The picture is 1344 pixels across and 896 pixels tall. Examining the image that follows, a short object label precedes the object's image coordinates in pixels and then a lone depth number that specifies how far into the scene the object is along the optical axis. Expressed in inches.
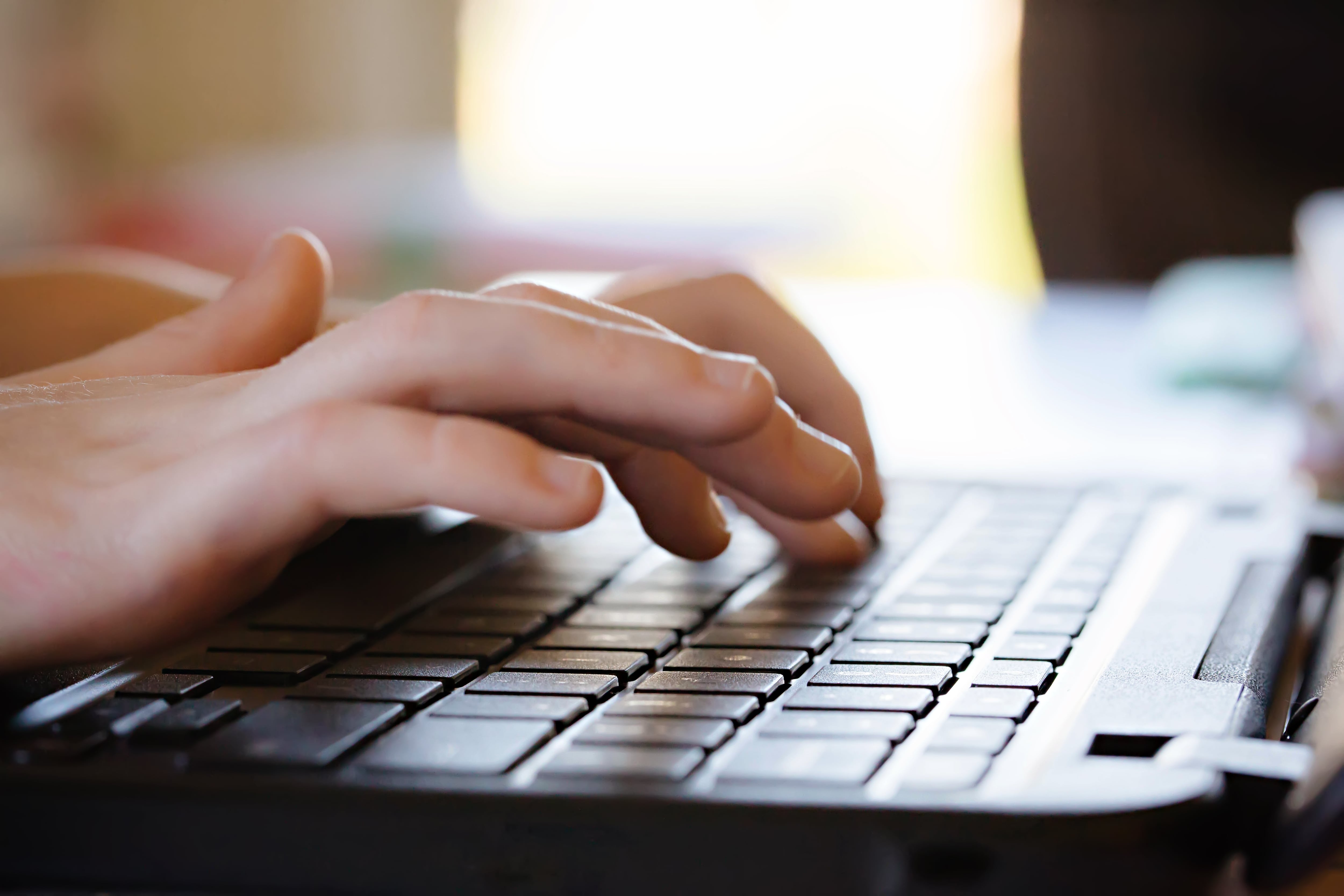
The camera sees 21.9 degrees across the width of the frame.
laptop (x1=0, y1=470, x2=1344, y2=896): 13.5
